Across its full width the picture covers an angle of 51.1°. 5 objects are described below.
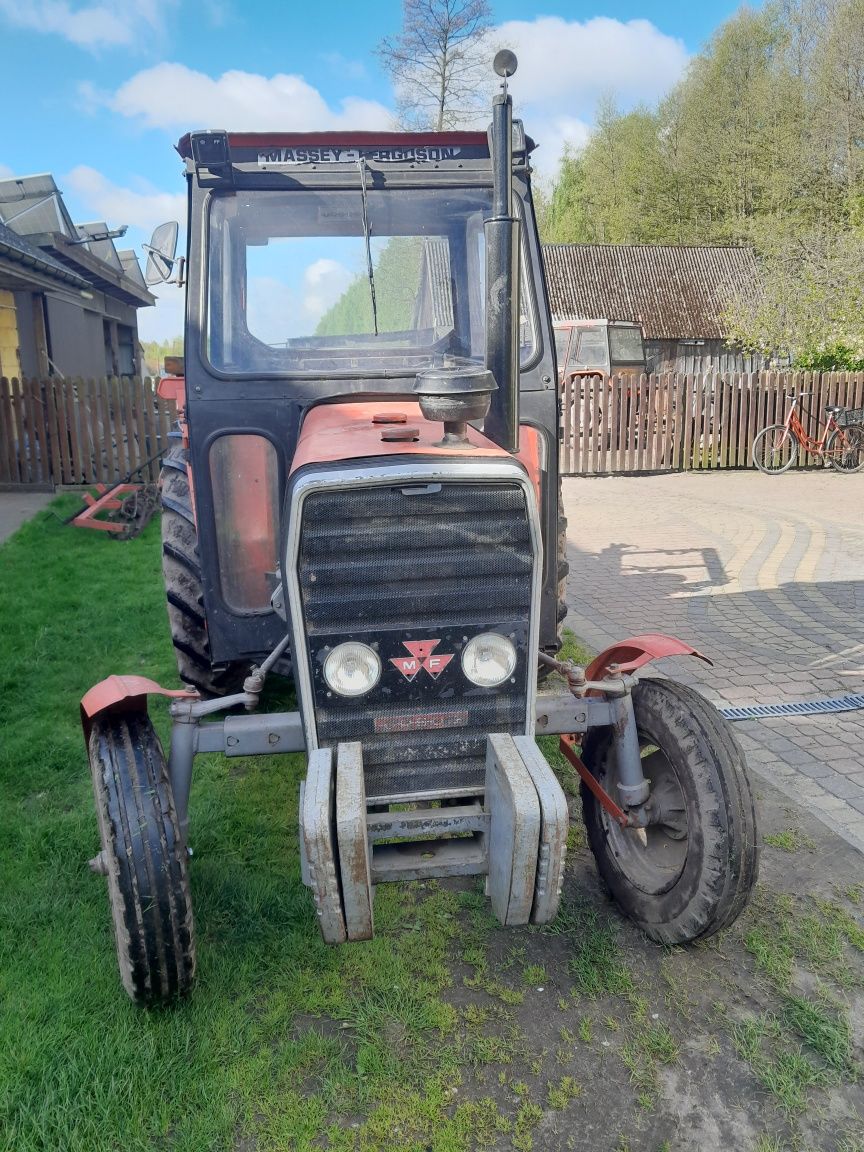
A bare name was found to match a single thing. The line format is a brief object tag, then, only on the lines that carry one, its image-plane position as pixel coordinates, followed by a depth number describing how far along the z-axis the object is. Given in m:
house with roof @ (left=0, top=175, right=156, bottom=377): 13.77
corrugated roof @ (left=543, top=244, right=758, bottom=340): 30.20
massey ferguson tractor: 2.50
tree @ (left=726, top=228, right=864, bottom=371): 16.97
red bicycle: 14.44
